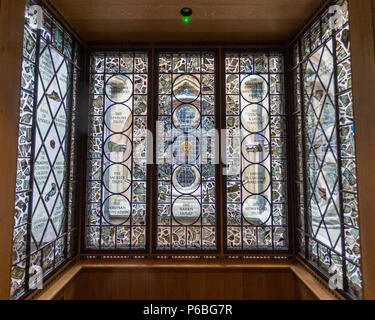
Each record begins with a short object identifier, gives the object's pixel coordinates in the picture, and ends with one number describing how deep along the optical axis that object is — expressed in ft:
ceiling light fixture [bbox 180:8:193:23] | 5.21
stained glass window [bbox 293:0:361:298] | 4.21
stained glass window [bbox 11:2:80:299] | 4.24
